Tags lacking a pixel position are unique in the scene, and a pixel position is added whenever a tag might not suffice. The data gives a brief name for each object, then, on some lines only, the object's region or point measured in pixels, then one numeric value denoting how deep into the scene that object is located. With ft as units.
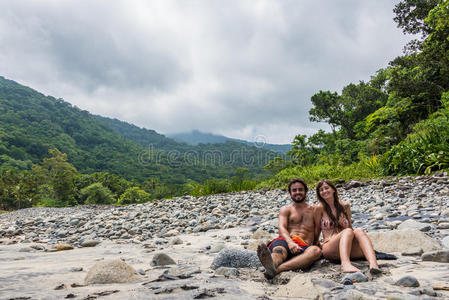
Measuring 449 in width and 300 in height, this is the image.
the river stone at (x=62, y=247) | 13.92
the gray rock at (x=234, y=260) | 8.67
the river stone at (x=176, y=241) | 14.24
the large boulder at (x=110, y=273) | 7.16
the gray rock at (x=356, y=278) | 6.47
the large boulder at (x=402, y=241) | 8.70
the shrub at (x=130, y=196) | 101.23
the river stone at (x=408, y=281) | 5.74
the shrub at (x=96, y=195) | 94.64
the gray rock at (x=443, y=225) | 10.89
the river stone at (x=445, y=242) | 8.73
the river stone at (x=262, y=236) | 13.36
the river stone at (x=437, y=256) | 7.18
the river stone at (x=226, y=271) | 7.83
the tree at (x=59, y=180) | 101.39
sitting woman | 7.72
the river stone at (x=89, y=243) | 15.02
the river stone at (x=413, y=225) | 10.78
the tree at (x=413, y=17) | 50.08
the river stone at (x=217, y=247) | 11.87
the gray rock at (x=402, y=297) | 4.88
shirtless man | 7.39
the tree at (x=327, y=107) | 88.06
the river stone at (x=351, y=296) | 5.12
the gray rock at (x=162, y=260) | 9.54
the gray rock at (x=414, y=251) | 8.31
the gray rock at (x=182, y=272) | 7.64
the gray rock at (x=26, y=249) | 13.74
